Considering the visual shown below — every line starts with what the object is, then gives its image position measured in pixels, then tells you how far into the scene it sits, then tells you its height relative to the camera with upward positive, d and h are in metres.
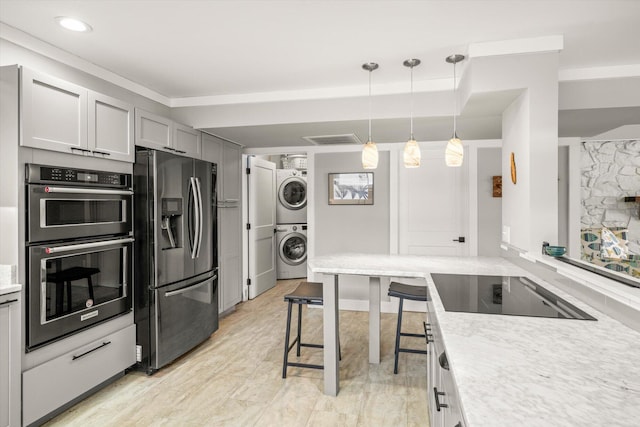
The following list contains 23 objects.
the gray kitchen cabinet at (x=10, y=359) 1.89 -0.77
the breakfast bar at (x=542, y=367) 0.73 -0.40
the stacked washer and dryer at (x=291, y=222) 6.29 -0.18
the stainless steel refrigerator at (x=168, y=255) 2.75 -0.35
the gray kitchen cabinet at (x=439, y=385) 1.04 -0.62
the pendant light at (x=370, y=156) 2.56 +0.39
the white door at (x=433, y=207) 4.43 +0.06
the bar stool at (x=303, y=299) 2.63 -0.63
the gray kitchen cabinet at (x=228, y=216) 4.12 -0.06
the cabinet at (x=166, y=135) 2.89 +0.66
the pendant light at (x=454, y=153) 2.42 +0.39
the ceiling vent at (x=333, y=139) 4.06 +0.83
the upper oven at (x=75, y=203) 2.06 +0.05
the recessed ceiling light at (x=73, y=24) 2.12 +1.10
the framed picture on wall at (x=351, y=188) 4.62 +0.30
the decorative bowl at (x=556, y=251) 2.13 -0.23
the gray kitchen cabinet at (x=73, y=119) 2.05 +0.58
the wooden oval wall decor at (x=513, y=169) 2.66 +0.31
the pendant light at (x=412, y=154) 2.48 +0.39
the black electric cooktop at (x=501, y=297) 1.48 -0.39
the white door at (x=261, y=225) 5.09 -0.20
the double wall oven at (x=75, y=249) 2.06 -0.24
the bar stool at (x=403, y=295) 2.79 -0.63
